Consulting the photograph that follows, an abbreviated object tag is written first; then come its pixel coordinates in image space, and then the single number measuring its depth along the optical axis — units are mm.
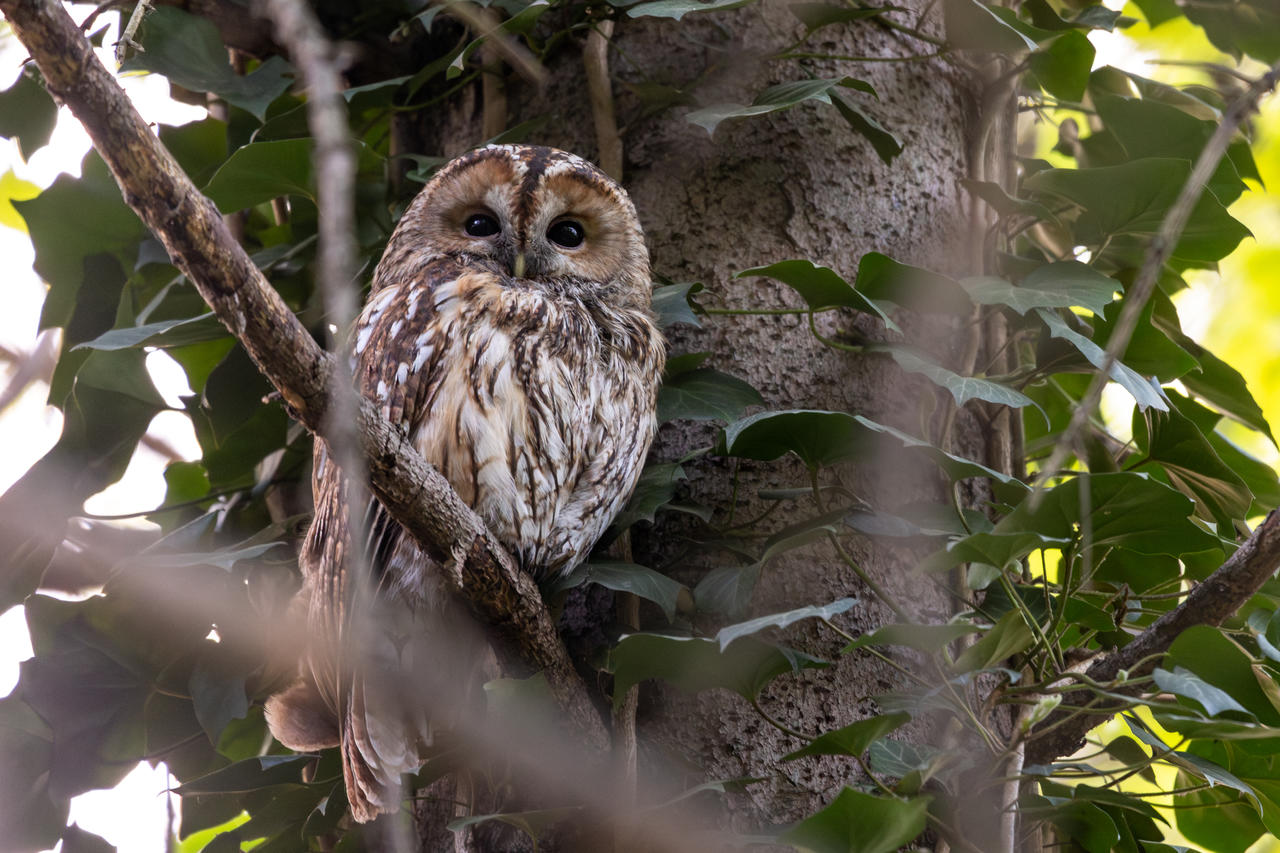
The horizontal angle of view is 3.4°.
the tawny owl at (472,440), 10826
